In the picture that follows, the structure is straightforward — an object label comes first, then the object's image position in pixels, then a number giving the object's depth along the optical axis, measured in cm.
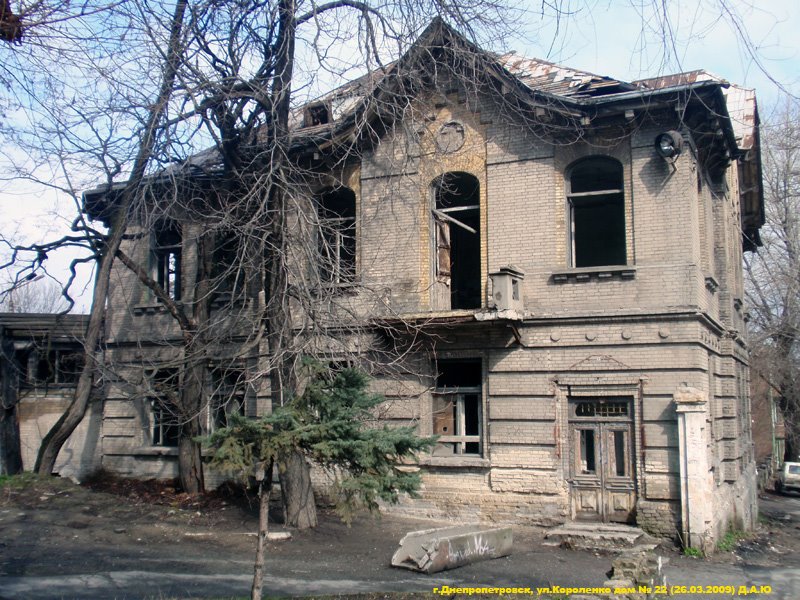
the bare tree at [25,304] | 4840
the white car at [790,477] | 3325
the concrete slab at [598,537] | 1351
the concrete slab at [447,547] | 1114
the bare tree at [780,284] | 3538
